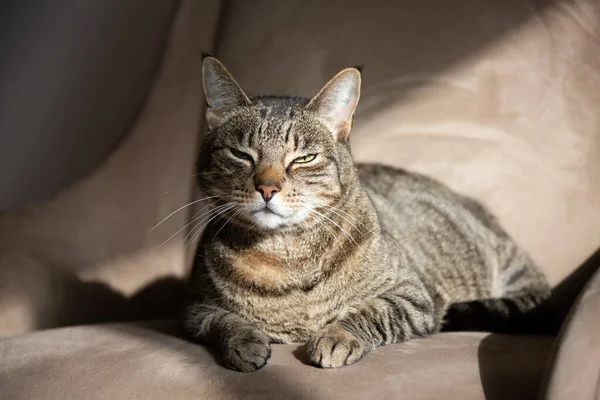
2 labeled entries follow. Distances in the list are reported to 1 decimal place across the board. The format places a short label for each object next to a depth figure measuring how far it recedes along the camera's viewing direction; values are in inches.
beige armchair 65.9
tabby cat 53.7
